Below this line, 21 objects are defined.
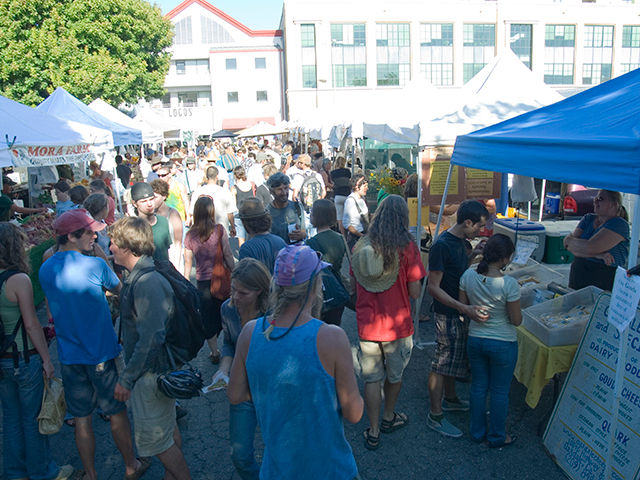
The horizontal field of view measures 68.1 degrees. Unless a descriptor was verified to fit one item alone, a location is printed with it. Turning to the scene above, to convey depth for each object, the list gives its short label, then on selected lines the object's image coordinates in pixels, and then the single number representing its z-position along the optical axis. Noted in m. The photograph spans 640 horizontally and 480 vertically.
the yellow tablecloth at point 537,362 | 3.33
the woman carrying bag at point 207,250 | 4.25
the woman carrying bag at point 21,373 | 2.76
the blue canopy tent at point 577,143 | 2.41
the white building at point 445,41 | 40.72
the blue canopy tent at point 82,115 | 10.64
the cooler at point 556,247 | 5.00
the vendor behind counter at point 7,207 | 4.95
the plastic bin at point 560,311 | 3.34
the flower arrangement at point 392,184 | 7.62
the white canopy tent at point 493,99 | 5.20
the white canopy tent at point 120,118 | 14.03
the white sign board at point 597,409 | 2.71
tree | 17.44
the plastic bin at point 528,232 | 4.90
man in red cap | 2.82
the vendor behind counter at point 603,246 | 3.75
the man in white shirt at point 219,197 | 6.89
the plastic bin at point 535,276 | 4.16
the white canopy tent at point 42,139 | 6.02
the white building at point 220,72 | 49.78
